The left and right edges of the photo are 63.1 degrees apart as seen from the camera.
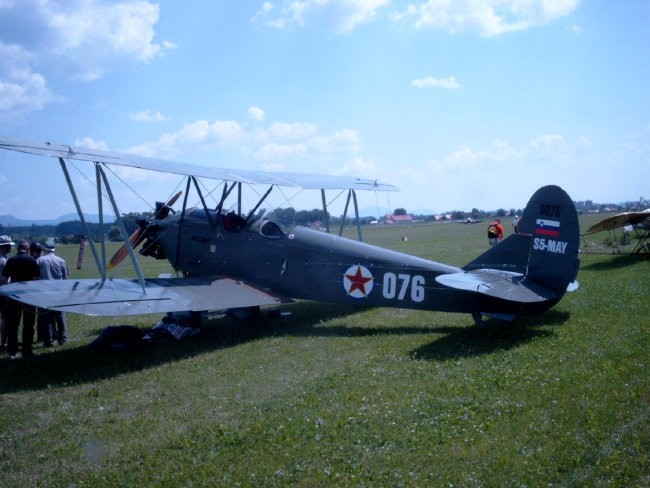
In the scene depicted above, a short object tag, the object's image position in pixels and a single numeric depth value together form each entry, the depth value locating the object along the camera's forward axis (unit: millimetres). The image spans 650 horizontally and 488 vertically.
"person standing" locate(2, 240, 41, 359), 6918
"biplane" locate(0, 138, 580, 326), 6582
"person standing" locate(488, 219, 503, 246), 20359
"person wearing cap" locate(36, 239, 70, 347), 7887
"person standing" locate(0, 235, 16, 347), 7469
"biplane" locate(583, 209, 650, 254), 15836
